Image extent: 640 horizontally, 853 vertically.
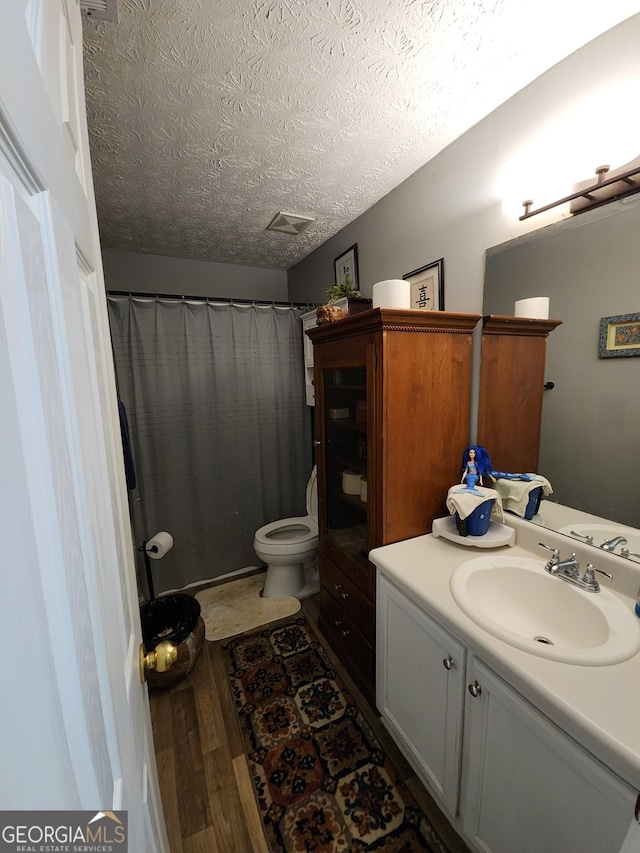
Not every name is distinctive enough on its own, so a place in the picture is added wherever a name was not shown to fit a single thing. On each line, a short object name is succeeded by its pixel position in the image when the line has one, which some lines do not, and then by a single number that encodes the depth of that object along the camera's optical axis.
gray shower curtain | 2.17
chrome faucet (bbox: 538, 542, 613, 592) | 0.96
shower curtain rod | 2.06
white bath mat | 1.96
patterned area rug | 1.05
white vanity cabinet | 0.65
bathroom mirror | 0.97
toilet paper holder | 1.86
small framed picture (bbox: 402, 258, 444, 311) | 1.52
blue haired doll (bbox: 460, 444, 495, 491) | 1.33
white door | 0.23
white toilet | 2.12
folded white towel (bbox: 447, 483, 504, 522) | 1.21
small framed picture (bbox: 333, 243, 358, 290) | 2.05
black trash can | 1.55
